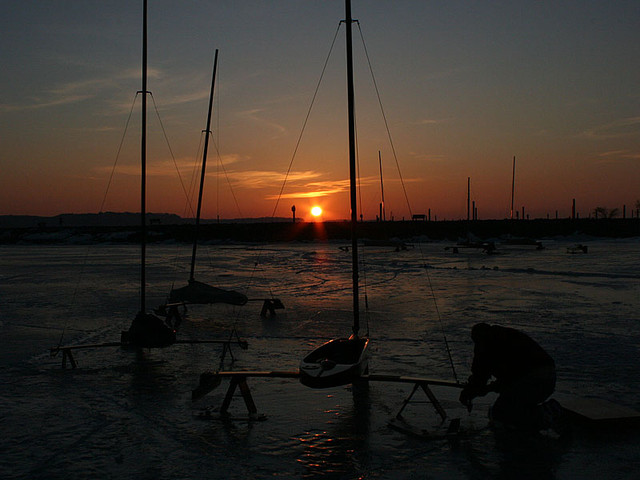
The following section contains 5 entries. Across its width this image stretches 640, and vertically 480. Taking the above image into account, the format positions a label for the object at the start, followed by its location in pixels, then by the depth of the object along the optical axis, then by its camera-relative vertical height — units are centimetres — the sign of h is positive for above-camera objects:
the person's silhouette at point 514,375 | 688 -175
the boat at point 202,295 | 1639 -190
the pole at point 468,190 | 8346 +536
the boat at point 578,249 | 4866 -187
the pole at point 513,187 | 8588 +596
